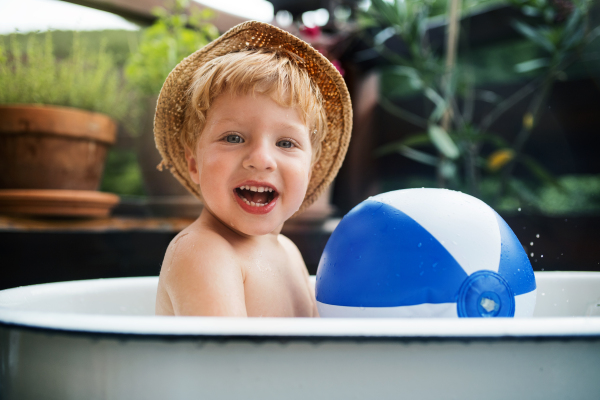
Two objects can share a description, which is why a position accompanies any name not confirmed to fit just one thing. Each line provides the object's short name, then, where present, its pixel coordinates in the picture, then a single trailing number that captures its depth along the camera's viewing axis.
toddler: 0.85
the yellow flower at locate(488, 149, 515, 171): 2.51
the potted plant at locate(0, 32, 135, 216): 1.75
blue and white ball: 0.77
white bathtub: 0.54
